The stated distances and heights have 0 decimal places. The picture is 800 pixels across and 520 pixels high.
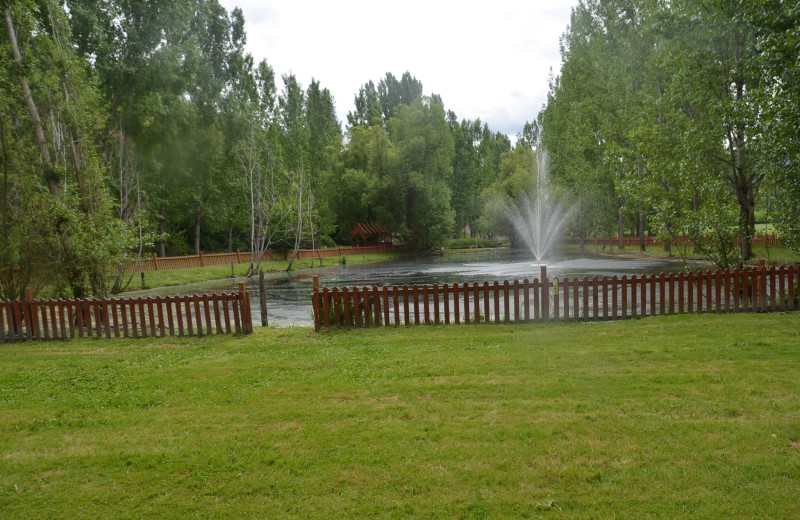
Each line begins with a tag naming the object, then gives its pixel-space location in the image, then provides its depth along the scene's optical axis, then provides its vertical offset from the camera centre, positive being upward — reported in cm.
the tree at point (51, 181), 1315 +222
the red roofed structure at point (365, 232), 5909 +51
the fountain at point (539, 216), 5678 +133
